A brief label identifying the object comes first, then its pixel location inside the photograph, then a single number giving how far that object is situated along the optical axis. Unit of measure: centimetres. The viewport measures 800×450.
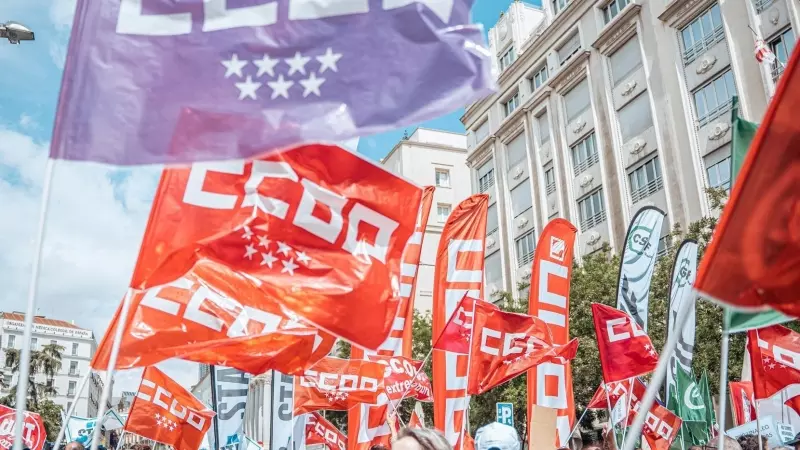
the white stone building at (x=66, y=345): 10331
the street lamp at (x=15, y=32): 907
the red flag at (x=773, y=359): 818
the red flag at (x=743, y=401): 1212
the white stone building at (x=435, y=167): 5212
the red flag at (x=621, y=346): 885
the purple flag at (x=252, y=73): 322
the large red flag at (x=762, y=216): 266
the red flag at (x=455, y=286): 914
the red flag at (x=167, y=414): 948
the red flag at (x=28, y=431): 1324
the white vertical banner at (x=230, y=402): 920
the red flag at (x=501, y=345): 901
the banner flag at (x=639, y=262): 1019
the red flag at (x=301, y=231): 382
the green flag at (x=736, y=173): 306
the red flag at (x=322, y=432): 1269
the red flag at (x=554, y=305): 966
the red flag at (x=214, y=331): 454
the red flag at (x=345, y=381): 880
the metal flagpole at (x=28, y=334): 258
